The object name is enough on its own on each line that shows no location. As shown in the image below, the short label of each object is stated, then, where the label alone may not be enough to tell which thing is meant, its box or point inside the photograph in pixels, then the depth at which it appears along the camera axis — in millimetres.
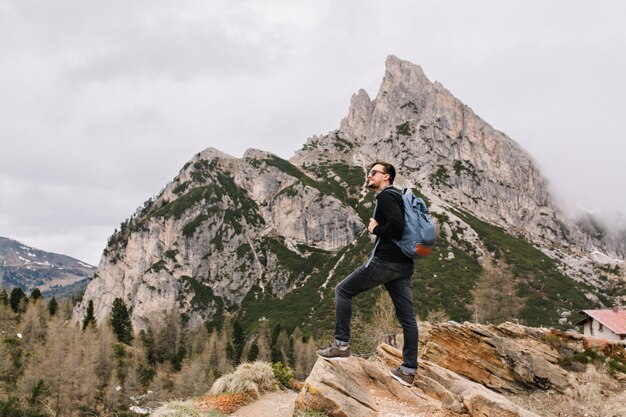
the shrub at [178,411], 8148
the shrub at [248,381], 11227
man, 7652
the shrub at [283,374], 12948
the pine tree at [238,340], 106888
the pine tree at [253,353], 97569
